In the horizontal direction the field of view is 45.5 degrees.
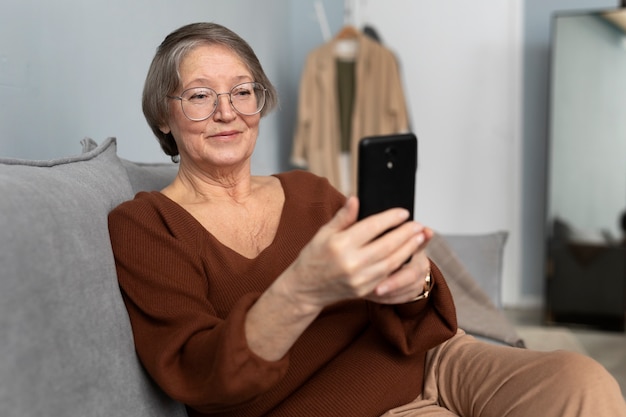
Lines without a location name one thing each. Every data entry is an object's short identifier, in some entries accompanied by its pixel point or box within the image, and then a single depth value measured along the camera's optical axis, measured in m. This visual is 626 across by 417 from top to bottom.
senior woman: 0.95
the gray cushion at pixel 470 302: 1.90
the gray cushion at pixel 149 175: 1.52
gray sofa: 0.80
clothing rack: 4.43
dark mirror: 3.69
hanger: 4.01
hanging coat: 3.94
